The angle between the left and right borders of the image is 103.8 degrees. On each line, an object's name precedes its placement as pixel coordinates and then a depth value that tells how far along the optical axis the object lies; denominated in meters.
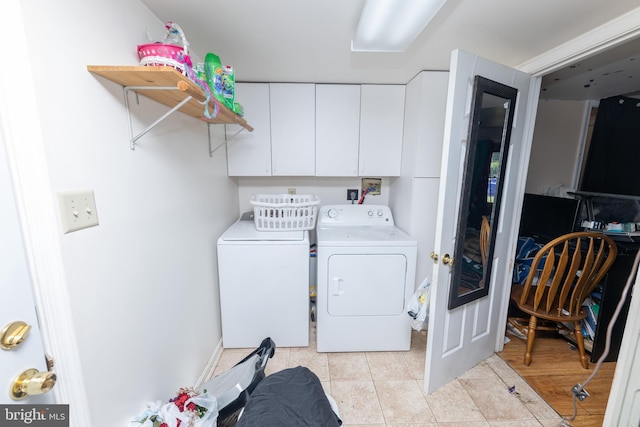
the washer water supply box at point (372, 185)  2.52
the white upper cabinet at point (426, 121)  1.84
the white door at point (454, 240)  1.29
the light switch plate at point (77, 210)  0.72
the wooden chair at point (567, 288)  1.58
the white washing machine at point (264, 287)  1.82
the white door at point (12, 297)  0.59
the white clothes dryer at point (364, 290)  1.80
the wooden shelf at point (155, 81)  0.78
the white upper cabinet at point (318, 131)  2.09
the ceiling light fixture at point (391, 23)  1.01
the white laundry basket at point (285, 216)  1.92
